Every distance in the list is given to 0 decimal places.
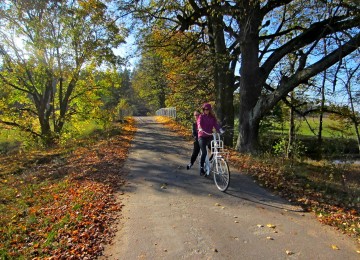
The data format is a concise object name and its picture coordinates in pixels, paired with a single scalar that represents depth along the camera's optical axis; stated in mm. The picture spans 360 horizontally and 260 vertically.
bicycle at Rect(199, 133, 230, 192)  7398
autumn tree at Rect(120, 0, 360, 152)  9641
